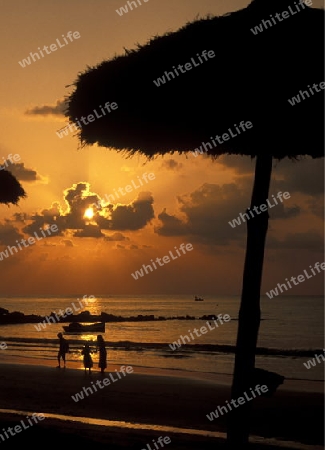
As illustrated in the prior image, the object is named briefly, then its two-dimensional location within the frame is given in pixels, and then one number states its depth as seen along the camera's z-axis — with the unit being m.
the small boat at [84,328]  74.00
